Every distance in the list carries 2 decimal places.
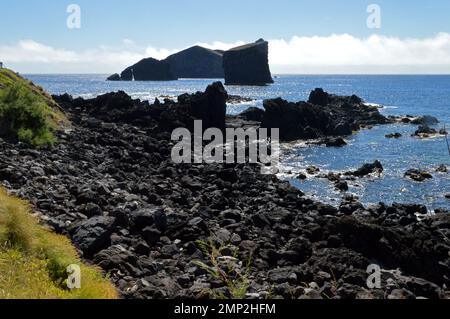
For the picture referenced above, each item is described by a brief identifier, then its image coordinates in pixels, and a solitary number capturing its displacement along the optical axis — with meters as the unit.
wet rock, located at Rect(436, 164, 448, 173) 44.81
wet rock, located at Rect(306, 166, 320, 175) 43.97
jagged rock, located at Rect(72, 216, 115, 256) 14.24
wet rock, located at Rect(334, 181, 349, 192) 37.34
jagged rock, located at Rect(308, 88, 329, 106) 99.68
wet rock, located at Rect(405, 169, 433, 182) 41.44
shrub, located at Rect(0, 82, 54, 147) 28.19
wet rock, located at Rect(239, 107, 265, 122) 77.56
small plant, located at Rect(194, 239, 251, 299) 13.57
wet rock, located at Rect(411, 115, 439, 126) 82.81
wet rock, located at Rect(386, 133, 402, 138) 69.31
